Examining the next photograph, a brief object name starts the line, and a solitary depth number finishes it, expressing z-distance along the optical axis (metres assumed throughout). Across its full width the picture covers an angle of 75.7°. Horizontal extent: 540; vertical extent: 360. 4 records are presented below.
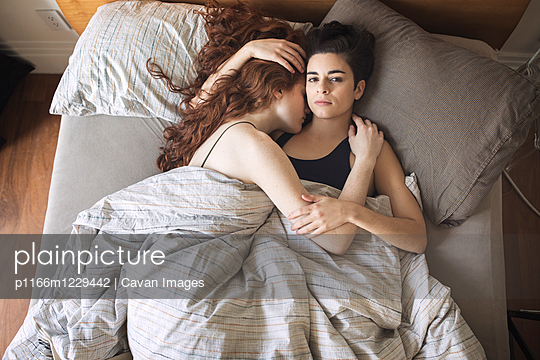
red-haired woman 1.00
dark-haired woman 1.00
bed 0.95
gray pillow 0.98
